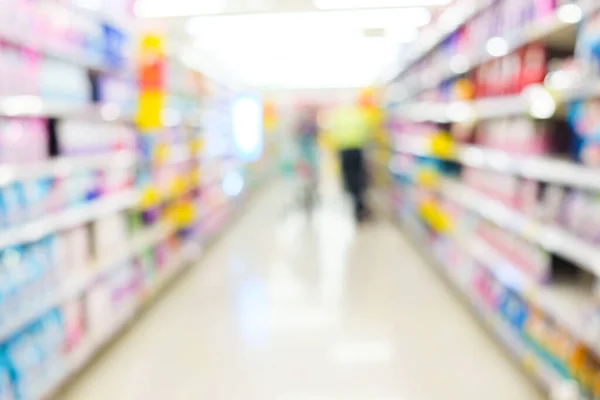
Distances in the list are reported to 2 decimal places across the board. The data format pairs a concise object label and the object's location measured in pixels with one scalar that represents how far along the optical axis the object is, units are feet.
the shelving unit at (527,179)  8.11
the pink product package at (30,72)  8.52
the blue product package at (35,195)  8.68
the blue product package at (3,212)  7.95
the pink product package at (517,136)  9.94
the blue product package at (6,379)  7.89
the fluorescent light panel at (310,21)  23.80
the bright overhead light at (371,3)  21.53
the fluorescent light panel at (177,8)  21.23
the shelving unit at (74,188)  8.30
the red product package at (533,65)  9.80
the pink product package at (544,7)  9.08
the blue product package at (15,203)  8.11
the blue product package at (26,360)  8.24
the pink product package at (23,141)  8.08
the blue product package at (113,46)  11.81
